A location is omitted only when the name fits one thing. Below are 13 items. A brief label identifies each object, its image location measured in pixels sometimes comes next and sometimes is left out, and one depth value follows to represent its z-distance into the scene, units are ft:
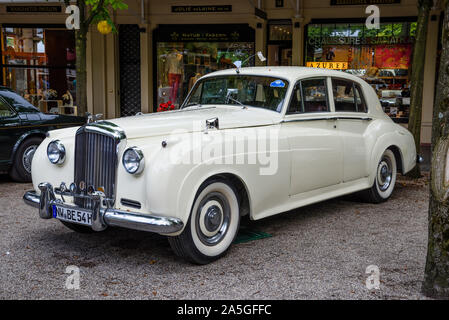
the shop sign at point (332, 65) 44.37
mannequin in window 48.29
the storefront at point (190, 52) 46.32
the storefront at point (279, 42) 44.98
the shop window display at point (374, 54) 43.04
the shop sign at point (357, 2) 42.64
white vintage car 13.85
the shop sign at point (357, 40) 42.86
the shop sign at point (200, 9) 45.78
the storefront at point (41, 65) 50.03
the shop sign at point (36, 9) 48.76
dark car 26.73
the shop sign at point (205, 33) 45.88
